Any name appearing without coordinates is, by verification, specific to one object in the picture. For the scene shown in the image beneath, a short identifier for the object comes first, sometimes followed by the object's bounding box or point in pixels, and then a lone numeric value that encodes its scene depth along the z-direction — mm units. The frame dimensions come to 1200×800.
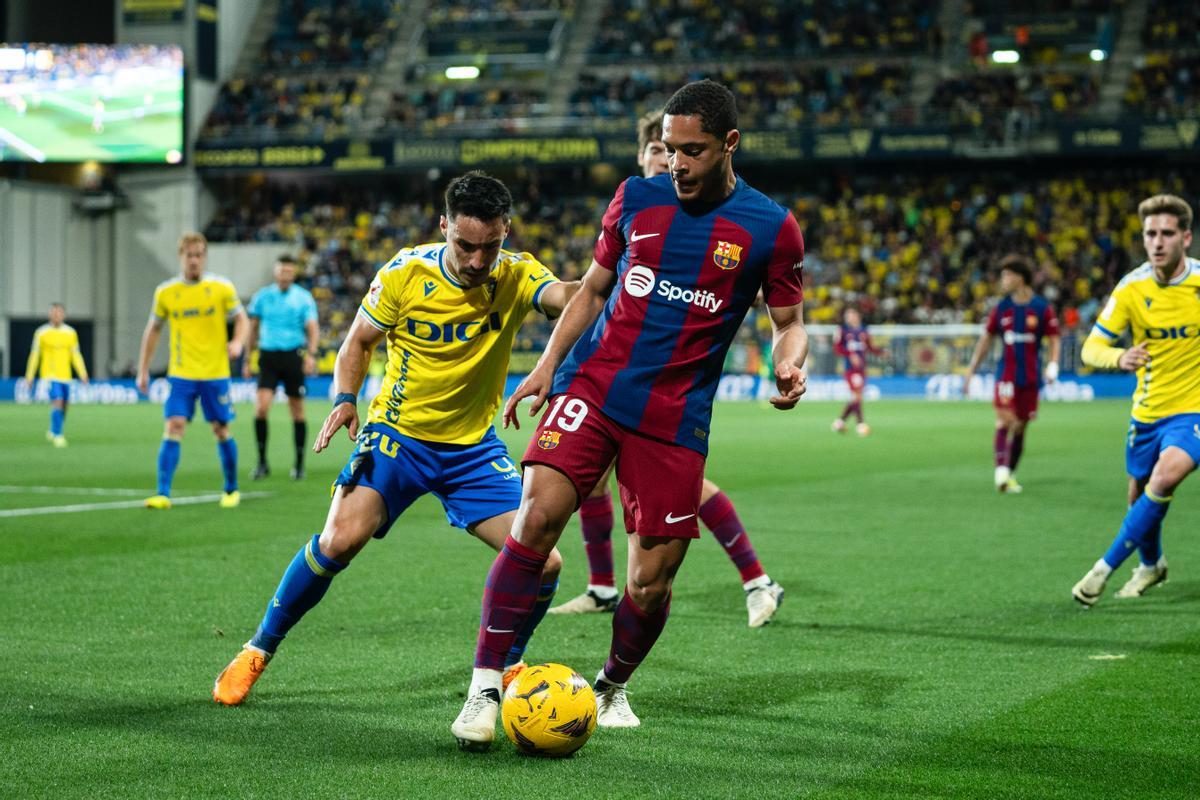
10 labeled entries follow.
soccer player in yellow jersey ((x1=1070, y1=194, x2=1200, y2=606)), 7754
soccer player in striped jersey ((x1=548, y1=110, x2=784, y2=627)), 7145
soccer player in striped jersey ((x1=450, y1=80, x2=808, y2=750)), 4824
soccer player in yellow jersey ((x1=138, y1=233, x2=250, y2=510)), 12250
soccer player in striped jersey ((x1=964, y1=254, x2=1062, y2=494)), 14875
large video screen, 41844
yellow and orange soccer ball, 4715
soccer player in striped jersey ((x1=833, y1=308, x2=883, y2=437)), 23359
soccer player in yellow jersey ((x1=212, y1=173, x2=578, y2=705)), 5516
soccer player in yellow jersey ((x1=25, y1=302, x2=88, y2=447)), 21766
